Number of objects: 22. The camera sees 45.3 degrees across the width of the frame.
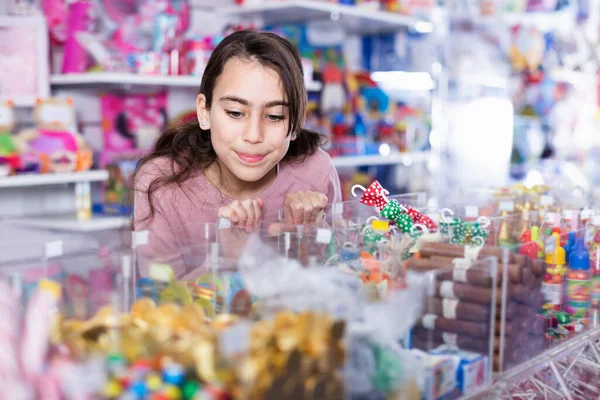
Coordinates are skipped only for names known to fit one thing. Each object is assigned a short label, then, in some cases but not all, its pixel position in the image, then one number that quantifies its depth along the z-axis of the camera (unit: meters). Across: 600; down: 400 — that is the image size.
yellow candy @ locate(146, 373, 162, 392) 0.66
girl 1.37
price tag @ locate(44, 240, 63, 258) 0.97
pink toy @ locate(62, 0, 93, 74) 2.71
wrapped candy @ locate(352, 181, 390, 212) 1.52
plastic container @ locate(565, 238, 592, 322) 1.30
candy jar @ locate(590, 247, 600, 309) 1.38
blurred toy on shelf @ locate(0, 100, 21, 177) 2.41
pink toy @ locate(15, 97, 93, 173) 2.52
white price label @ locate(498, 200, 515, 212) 1.78
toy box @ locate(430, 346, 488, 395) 0.95
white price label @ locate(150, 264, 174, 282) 0.94
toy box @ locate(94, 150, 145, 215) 2.75
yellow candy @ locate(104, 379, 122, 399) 0.66
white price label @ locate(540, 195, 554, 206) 1.88
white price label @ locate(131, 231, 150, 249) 1.09
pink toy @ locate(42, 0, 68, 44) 2.72
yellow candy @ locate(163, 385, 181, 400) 0.66
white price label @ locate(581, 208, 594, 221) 1.56
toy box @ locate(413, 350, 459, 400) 0.88
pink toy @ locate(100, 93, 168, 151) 2.97
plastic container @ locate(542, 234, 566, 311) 1.22
